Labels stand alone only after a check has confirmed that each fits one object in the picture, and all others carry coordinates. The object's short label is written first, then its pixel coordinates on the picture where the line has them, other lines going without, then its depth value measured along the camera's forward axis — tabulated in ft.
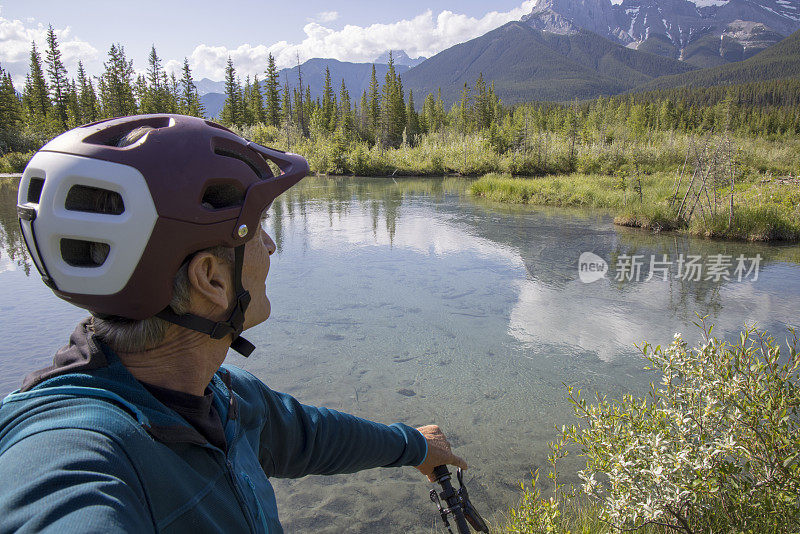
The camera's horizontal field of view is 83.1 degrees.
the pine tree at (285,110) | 219.41
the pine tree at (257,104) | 214.92
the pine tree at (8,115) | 127.34
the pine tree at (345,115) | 197.17
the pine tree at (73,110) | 163.22
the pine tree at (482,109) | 212.43
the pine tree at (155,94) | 159.94
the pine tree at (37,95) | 164.55
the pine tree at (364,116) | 228.26
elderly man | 2.41
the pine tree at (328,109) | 212.02
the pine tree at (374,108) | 215.92
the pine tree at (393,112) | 206.80
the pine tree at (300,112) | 239.21
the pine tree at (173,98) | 162.16
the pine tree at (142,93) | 159.12
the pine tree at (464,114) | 220.84
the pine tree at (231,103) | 194.08
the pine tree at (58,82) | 163.53
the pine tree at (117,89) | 156.04
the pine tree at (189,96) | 170.81
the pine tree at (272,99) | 212.17
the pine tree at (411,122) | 218.38
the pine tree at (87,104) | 167.73
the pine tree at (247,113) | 200.75
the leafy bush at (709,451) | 6.27
